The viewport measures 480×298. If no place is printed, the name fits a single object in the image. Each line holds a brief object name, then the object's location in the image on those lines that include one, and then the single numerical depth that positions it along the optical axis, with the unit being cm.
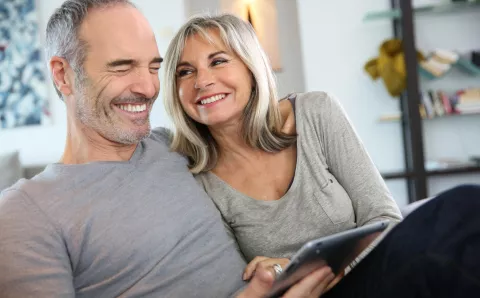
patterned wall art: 377
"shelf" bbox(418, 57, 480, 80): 321
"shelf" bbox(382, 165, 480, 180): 317
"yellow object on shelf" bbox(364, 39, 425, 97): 320
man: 110
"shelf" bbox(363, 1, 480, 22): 326
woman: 143
